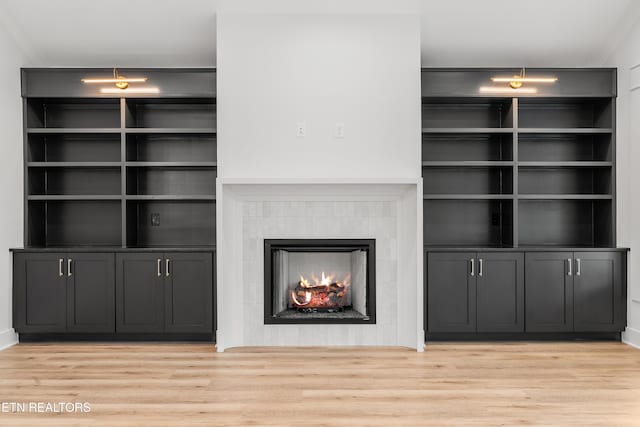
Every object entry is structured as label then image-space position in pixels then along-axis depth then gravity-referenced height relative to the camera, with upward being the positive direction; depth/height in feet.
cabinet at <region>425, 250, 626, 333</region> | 15.20 -2.42
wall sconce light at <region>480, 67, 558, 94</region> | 15.70 +3.64
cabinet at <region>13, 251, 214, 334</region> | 15.08 -2.37
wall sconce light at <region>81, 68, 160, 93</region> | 15.61 +3.67
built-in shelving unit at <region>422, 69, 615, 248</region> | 17.07 +0.97
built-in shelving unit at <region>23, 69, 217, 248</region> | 17.02 +1.01
